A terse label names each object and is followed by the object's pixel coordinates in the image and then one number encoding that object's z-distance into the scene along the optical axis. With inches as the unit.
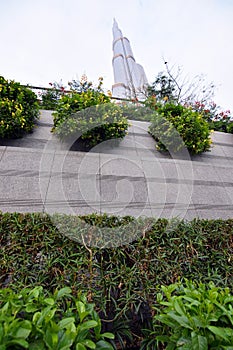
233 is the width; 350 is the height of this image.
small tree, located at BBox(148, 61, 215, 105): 378.3
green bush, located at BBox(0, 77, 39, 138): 153.6
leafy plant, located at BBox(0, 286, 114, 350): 29.7
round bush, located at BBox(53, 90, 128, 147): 159.3
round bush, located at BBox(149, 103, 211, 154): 182.9
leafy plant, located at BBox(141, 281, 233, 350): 33.9
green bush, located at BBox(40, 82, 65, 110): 257.7
